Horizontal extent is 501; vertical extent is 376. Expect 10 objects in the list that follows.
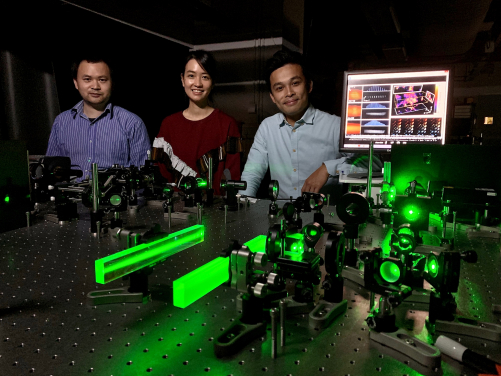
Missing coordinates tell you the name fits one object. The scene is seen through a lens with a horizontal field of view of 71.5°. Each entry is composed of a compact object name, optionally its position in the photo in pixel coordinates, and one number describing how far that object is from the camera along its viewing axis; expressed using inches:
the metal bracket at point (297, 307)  33.6
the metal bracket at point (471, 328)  29.7
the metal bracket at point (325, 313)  31.4
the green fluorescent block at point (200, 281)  22.7
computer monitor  84.6
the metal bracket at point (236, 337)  27.1
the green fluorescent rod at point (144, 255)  26.9
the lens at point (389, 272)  31.4
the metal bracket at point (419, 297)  36.2
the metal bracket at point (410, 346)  25.8
